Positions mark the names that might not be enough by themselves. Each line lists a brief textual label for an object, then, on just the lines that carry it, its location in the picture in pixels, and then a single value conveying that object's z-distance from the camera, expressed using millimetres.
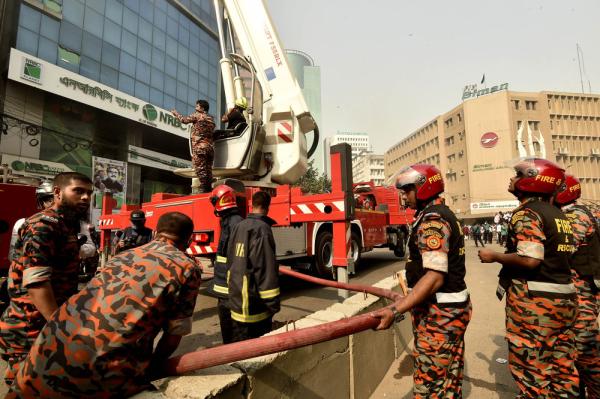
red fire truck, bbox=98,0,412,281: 4516
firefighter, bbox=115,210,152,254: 4789
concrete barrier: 1312
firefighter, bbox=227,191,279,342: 2406
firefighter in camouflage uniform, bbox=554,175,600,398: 2406
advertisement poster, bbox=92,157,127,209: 19453
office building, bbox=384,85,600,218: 45812
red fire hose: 1306
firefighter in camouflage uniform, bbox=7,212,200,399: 1166
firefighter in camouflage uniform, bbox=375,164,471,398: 1728
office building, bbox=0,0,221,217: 15695
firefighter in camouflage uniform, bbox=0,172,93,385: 1697
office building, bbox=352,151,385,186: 96125
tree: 23802
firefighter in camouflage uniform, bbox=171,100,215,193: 4941
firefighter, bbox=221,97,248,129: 5469
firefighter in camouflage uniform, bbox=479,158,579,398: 1963
